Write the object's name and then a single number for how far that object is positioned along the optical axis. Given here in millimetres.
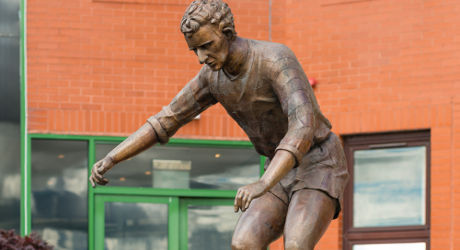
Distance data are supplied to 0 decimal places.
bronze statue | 6309
